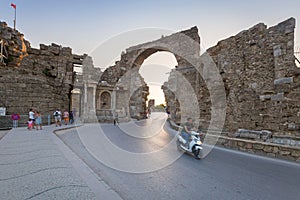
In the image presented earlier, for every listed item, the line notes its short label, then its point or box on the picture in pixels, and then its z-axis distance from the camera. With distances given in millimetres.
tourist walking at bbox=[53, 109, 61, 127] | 12523
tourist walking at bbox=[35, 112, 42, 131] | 10480
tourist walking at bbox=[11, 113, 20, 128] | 11438
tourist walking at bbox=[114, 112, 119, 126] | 17266
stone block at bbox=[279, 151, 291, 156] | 5078
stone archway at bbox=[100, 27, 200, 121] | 22844
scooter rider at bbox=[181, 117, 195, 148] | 5891
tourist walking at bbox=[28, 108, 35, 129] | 10005
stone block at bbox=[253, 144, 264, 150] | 5676
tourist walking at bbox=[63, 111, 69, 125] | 14617
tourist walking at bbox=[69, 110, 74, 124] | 16056
